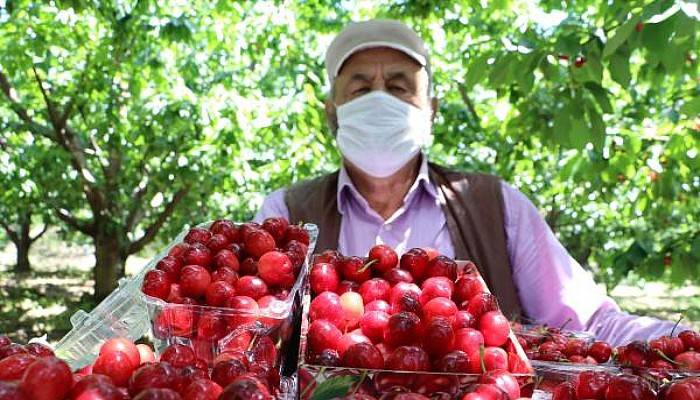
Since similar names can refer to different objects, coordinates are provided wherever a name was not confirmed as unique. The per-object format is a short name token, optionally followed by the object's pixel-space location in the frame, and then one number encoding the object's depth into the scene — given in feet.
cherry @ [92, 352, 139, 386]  1.73
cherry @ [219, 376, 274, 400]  1.55
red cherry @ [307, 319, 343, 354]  1.96
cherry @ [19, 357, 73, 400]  1.58
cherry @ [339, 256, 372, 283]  2.32
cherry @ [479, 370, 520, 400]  1.75
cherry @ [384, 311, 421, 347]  1.96
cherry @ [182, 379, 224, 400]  1.59
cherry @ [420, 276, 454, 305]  2.18
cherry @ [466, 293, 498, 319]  2.09
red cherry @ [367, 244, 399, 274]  2.36
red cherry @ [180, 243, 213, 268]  2.20
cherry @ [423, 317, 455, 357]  1.94
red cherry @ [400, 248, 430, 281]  2.37
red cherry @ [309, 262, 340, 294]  2.24
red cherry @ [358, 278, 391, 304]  2.22
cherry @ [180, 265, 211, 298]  2.11
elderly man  3.37
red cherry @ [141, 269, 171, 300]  2.10
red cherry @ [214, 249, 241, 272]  2.20
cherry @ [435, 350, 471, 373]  1.86
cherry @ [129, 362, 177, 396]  1.61
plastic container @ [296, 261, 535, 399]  1.74
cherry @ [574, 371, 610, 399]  1.80
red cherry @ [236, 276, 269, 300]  2.09
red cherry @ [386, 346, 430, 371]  1.84
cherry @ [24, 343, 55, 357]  1.86
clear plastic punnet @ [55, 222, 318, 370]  1.99
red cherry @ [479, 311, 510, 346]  2.01
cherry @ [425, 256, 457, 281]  2.32
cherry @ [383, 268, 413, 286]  2.29
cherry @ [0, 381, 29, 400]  1.52
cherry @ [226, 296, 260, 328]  2.00
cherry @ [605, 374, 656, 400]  1.73
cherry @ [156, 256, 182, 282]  2.16
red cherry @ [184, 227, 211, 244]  2.36
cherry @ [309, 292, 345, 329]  2.08
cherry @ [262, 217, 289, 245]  2.39
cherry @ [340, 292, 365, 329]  2.10
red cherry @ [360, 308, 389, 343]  2.05
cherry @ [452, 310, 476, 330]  2.04
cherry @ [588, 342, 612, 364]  2.45
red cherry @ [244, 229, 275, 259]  2.27
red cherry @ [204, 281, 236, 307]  2.05
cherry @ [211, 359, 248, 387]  1.70
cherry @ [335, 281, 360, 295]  2.25
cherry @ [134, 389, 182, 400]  1.52
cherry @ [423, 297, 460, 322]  2.07
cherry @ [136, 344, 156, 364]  1.89
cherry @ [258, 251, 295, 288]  2.16
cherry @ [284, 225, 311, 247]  2.41
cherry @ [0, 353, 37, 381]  1.68
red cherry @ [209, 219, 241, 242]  2.38
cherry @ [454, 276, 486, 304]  2.22
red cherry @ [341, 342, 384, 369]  1.85
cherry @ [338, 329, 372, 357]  1.95
